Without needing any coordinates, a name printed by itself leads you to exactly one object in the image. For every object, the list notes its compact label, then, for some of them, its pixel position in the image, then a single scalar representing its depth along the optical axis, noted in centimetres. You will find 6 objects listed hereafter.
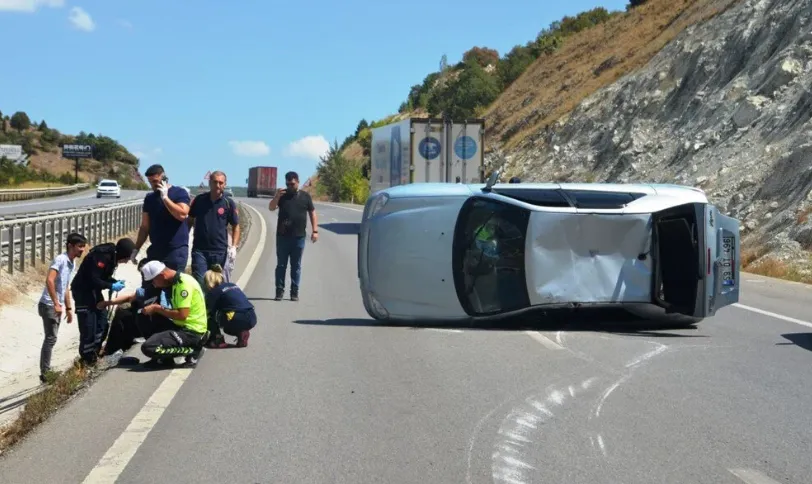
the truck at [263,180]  9350
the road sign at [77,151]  13962
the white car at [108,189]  7700
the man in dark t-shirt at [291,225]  1511
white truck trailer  3030
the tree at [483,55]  12432
